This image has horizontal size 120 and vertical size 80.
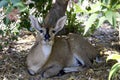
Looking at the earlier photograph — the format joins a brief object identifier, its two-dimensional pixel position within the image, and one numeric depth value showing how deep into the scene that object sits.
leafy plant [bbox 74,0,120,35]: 2.26
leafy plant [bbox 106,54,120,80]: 2.30
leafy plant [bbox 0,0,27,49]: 2.65
